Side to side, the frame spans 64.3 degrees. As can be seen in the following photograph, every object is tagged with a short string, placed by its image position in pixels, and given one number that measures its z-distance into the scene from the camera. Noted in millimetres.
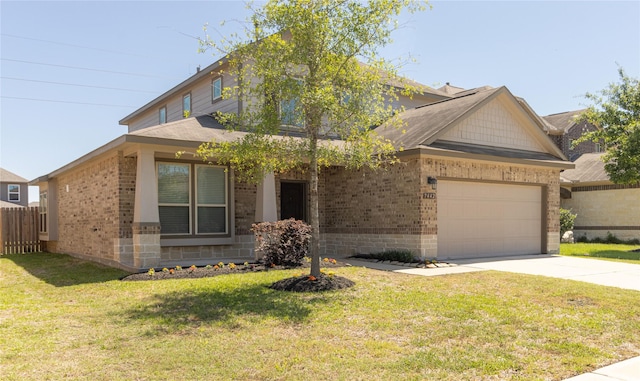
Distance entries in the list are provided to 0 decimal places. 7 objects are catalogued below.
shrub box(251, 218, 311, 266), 12148
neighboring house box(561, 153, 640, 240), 23997
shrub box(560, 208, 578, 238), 23422
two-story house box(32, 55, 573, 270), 12891
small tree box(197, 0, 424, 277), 9125
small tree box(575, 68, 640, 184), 19750
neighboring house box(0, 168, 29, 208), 40062
